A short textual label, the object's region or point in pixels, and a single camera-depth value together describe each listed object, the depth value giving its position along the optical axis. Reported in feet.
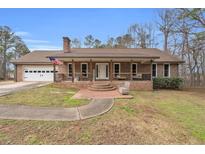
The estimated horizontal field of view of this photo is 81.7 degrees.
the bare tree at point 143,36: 75.71
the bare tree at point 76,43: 88.60
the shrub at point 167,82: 39.94
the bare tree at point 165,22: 62.49
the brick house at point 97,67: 35.98
